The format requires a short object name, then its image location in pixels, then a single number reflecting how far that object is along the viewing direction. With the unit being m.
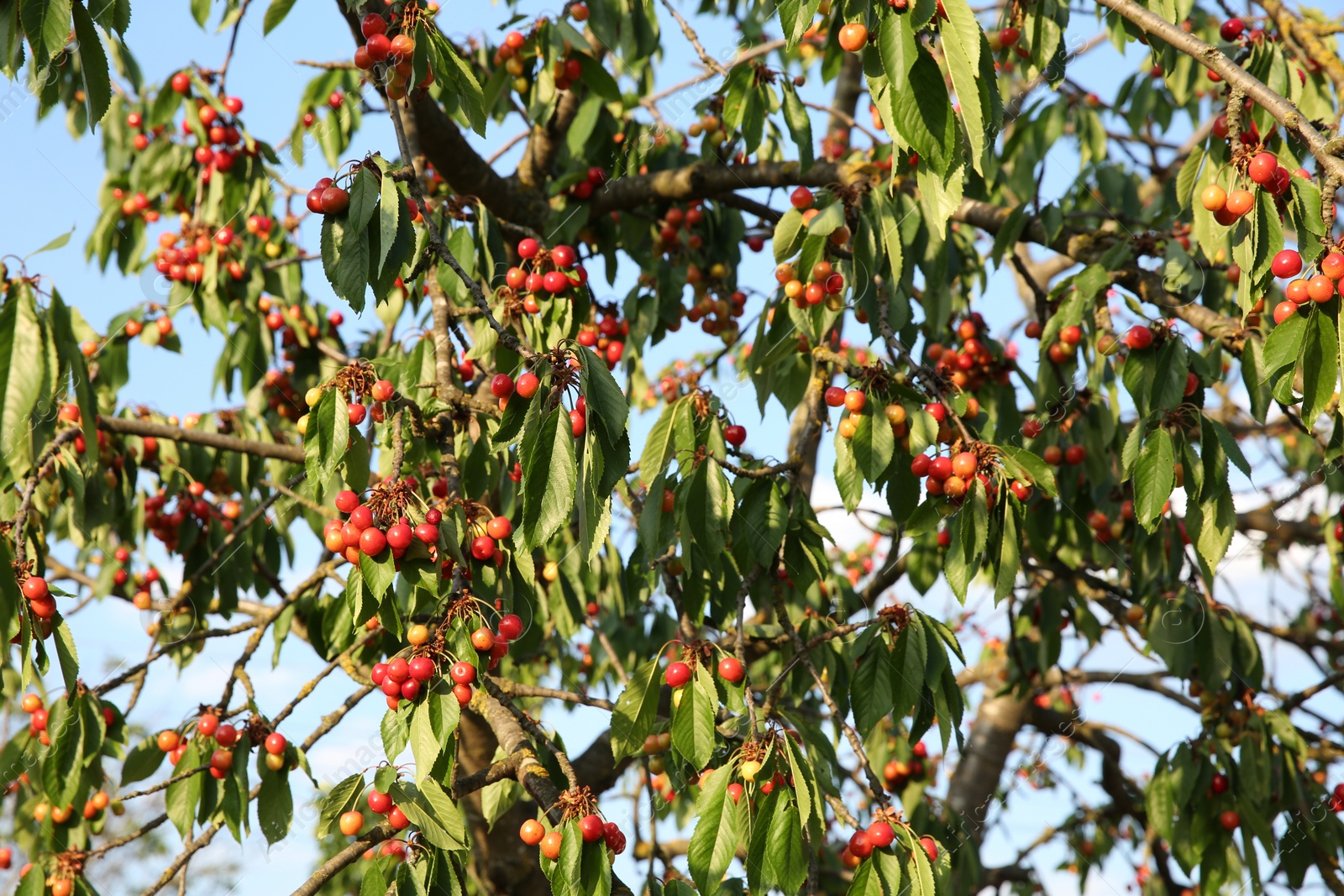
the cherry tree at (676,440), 4.96
